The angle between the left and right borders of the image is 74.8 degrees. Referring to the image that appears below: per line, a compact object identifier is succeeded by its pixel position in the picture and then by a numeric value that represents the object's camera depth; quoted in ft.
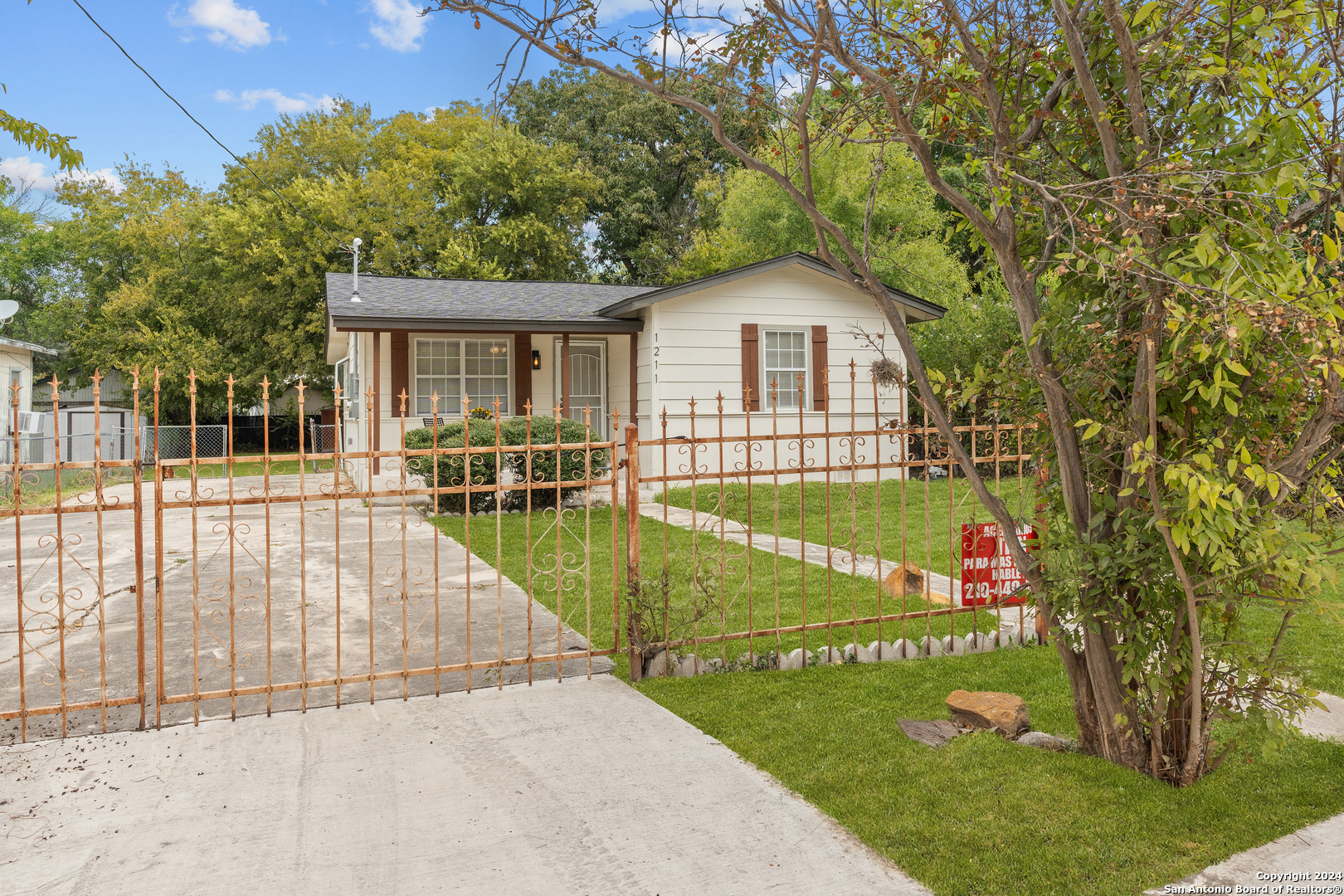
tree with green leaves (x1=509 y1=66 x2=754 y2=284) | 108.78
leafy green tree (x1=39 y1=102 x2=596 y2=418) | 89.30
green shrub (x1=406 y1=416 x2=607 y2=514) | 40.86
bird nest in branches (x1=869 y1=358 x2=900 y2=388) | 14.62
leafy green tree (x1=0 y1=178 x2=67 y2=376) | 113.50
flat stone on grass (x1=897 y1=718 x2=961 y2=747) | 14.29
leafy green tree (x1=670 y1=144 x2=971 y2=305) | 69.87
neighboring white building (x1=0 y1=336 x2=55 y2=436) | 60.18
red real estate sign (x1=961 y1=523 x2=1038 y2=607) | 19.04
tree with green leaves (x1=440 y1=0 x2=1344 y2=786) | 9.84
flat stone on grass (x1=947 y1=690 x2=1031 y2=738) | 14.52
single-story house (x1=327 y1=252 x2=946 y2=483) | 48.93
